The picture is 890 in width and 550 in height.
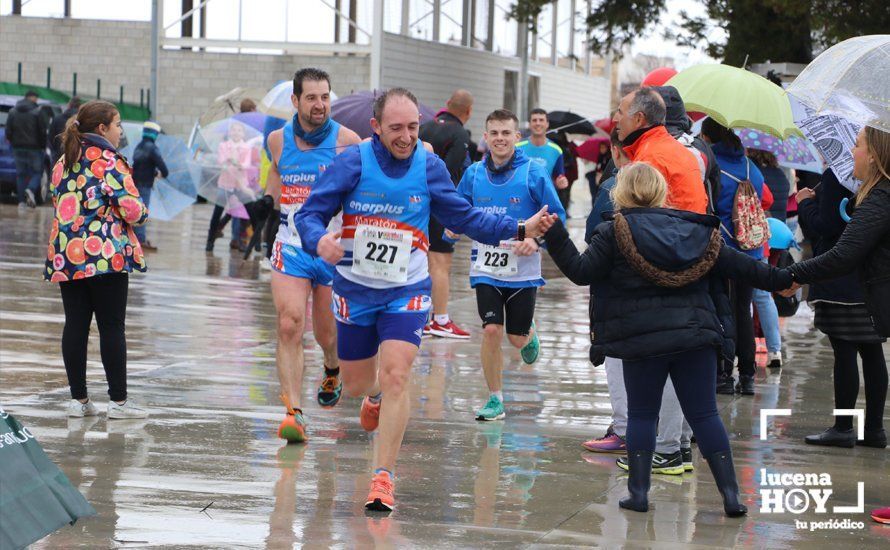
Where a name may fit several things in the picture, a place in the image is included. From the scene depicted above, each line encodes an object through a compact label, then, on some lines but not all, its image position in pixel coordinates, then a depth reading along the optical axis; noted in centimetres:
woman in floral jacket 1413
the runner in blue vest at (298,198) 1385
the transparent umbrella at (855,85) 1142
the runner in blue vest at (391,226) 1139
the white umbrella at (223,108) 3742
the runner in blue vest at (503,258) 1531
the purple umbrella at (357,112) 2713
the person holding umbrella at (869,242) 1136
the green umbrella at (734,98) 1561
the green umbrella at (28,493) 770
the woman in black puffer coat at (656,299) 1093
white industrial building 6030
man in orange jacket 1238
